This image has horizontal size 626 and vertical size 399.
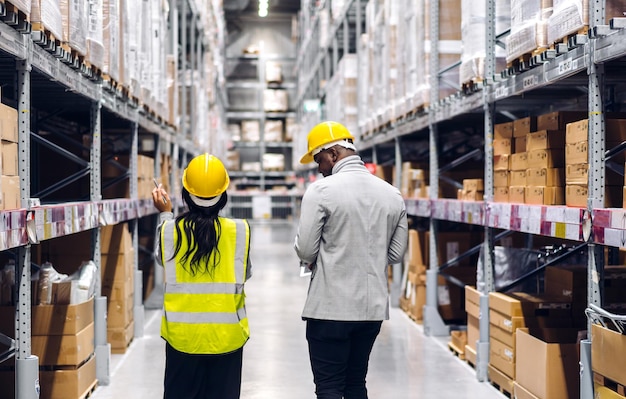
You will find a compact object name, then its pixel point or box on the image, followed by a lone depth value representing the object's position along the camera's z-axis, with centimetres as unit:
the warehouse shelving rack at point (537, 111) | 357
